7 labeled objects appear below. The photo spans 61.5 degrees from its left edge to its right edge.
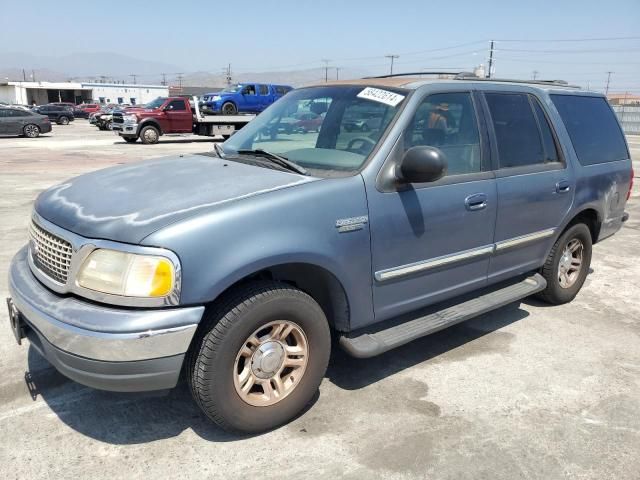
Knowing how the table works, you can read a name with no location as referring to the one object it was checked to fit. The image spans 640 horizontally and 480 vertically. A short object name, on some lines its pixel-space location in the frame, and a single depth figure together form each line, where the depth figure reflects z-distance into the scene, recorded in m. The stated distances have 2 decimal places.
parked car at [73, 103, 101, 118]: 53.38
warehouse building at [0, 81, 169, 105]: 83.25
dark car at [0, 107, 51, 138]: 24.61
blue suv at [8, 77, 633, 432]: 2.42
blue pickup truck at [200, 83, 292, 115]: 25.20
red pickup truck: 22.19
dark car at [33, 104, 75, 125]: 39.94
